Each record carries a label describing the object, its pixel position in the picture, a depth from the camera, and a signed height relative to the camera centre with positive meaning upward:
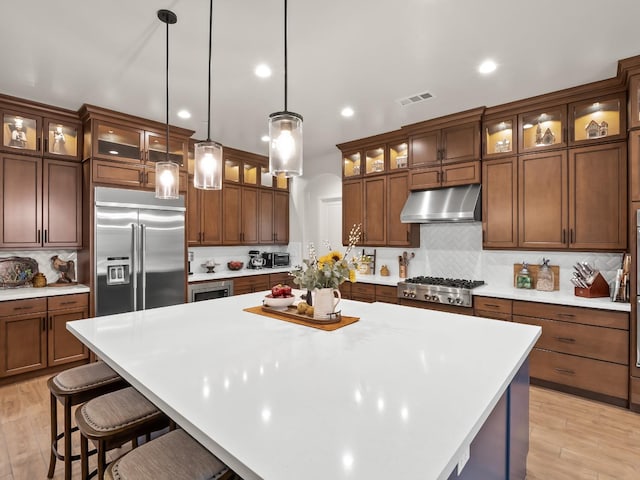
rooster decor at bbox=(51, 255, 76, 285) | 4.00 -0.33
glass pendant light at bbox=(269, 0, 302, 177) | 1.60 +0.45
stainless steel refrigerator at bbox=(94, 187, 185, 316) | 3.69 -0.12
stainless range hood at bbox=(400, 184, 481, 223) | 3.77 +0.38
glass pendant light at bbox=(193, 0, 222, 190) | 2.07 +0.45
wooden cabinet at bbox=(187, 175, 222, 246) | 4.73 +0.31
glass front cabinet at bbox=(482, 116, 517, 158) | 3.63 +1.08
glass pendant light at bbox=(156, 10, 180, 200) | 2.30 +0.40
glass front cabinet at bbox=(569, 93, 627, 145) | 3.06 +1.06
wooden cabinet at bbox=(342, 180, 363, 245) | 4.90 +0.47
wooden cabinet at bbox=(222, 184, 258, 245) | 5.16 +0.37
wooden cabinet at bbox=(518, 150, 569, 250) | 3.33 +0.37
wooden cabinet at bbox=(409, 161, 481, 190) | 3.83 +0.72
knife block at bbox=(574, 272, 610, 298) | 3.19 -0.45
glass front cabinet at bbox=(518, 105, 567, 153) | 3.34 +1.07
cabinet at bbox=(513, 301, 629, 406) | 2.86 -0.94
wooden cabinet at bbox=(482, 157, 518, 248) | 3.62 +0.38
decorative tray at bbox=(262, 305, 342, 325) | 2.01 -0.45
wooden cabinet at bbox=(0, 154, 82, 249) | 3.46 +0.39
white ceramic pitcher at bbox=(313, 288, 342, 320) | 1.99 -0.36
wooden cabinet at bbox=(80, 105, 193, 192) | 3.67 +1.04
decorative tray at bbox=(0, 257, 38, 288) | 3.70 -0.32
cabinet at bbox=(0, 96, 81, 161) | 3.43 +1.12
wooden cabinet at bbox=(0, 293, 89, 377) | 3.29 -0.90
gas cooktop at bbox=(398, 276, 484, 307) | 3.63 -0.54
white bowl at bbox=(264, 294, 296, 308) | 2.31 -0.40
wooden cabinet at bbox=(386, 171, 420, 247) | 4.45 +0.29
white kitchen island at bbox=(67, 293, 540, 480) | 0.81 -0.48
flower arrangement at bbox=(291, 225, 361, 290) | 1.96 -0.18
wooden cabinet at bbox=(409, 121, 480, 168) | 3.82 +1.07
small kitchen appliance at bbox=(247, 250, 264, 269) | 5.64 -0.33
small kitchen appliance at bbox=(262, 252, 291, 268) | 5.82 -0.32
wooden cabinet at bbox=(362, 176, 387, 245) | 4.65 +0.38
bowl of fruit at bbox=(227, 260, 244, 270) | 5.36 -0.38
